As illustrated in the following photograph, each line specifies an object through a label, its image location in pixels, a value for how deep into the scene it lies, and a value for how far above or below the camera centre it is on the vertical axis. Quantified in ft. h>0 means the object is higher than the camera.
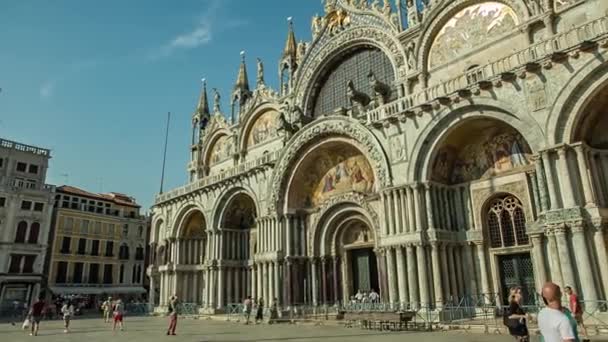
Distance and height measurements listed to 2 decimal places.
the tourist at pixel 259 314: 69.21 -2.40
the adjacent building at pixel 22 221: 119.34 +21.90
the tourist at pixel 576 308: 34.04 -1.19
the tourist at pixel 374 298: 62.23 -0.30
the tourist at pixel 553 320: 11.68 -0.72
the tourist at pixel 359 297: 64.64 -0.14
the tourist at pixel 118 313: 60.01 -1.61
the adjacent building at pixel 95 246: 138.92 +17.84
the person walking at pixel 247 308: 68.06 -1.47
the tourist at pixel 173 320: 50.01 -2.27
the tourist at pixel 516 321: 25.35 -1.59
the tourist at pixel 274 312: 67.05 -2.15
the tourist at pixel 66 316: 57.77 -1.80
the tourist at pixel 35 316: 51.93 -1.54
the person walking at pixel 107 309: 81.05 -1.44
